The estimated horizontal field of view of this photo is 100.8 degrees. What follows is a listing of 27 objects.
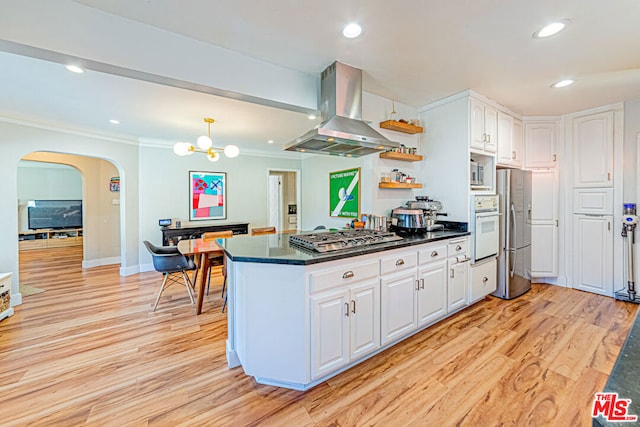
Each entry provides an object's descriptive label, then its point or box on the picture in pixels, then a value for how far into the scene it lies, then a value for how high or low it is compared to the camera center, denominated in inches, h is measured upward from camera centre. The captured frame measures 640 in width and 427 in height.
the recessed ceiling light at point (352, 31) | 71.2 +49.7
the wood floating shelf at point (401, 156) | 116.7 +24.7
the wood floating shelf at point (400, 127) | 116.6 +38.0
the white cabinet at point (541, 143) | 147.4 +37.6
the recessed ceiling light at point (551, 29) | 70.2 +49.5
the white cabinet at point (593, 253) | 133.6 -23.1
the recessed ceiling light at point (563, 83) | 104.6 +50.8
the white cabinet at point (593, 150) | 132.3 +30.5
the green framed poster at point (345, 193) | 190.4 +13.4
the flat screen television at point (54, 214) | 274.8 -1.2
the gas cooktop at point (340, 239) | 76.1 -9.0
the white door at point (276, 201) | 301.1 +11.8
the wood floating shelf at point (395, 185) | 116.0 +11.6
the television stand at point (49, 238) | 265.1 -26.4
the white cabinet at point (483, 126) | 117.3 +38.7
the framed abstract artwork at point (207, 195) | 207.9 +13.3
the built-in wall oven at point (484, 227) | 114.1 -7.5
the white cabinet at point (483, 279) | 114.0 -31.1
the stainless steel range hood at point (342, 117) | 87.4 +33.5
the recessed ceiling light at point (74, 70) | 88.2 +48.3
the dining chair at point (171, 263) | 119.6 -23.2
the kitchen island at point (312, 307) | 66.3 -26.2
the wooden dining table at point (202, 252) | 111.1 -17.1
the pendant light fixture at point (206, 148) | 128.8 +33.0
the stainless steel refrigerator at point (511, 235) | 126.9 -12.1
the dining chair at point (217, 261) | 125.6 -25.2
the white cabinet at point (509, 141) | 131.6 +36.0
